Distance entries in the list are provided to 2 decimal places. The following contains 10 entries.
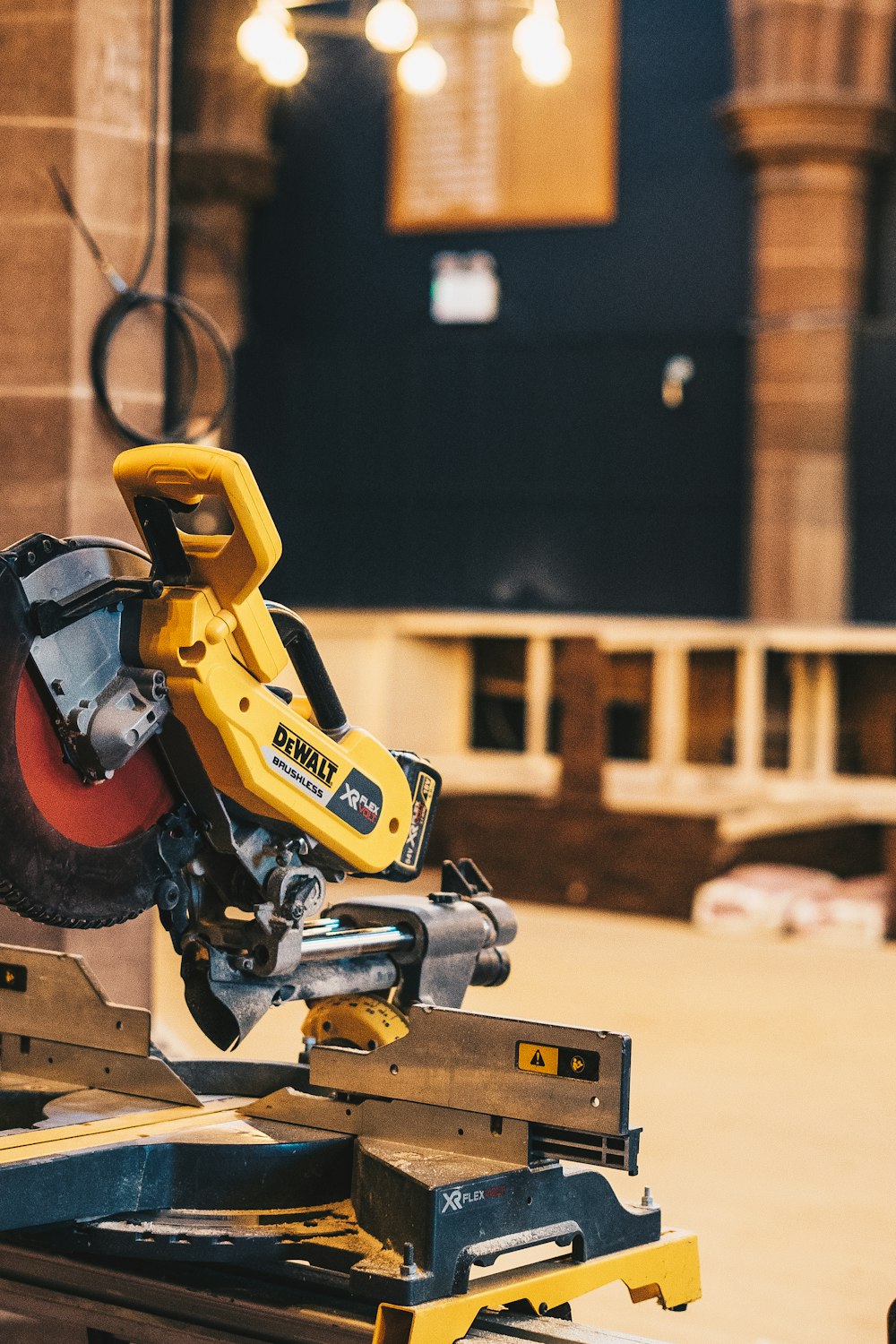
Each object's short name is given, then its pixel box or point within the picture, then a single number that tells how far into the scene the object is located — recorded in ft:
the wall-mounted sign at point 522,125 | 66.04
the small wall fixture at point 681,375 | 65.33
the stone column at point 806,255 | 61.43
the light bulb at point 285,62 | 47.66
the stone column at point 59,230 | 29.13
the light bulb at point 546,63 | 45.18
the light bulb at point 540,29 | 45.11
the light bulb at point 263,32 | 47.39
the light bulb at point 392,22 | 44.70
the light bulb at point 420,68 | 46.83
